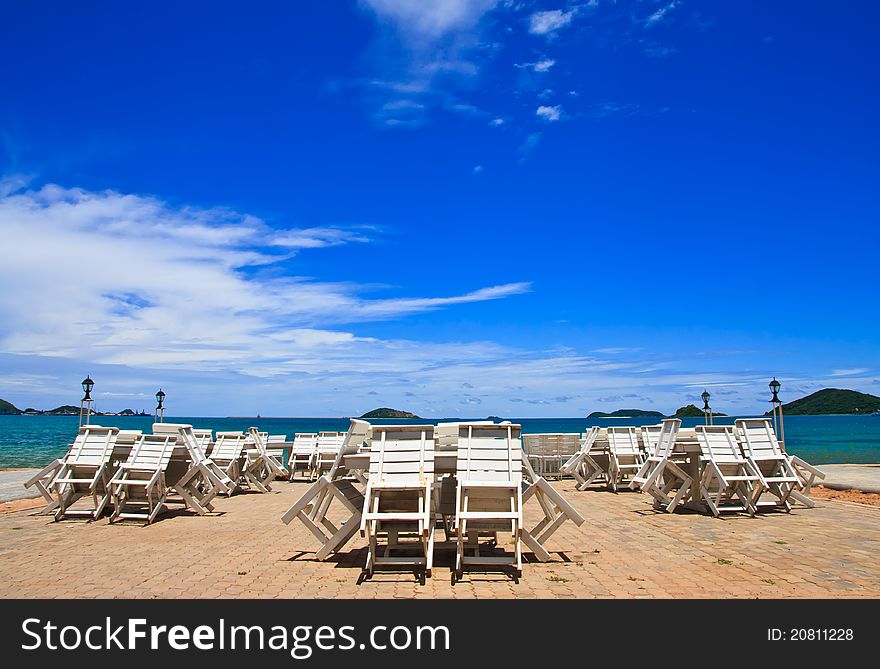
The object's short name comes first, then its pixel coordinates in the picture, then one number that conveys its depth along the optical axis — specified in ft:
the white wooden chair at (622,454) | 54.60
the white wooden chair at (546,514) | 23.58
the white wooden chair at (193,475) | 36.55
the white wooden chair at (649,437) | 54.28
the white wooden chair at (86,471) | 35.65
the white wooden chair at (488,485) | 22.30
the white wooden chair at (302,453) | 67.82
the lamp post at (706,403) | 92.71
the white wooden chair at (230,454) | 53.36
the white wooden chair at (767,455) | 37.65
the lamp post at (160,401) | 96.12
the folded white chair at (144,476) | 35.12
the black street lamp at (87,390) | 76.13
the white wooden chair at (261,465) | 56.29
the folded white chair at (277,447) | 67.43
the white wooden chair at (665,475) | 38.55
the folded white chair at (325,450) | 65.98
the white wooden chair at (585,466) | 56.24
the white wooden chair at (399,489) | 22.40
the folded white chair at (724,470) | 36.32
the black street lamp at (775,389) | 75.46
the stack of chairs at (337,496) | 24.78
